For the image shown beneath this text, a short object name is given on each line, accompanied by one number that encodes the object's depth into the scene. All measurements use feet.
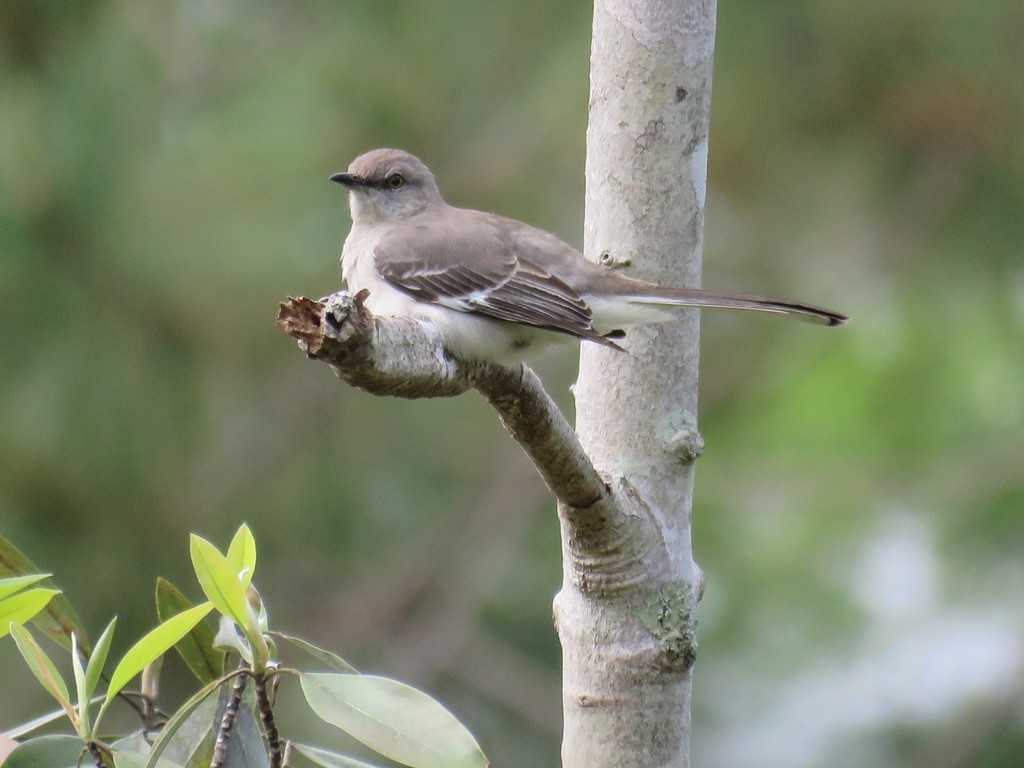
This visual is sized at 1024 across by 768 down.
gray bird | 15.05
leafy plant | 9.59
